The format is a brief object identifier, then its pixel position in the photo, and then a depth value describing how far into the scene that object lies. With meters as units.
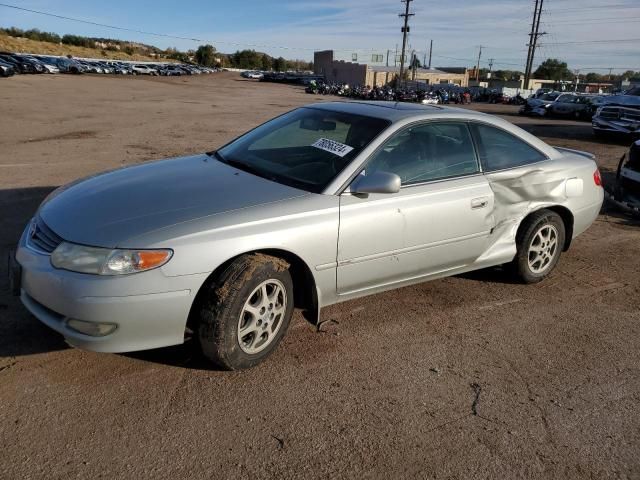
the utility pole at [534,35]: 60.38
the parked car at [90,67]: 58.81
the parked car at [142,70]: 68.12
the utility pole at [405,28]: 58.03
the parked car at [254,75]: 81.59
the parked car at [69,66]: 54.16
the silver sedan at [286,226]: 2.87
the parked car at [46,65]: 49.75
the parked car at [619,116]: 17.44
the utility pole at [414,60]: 45.92
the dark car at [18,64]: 44.91
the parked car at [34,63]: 47.93
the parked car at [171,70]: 72.12
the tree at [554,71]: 107.62
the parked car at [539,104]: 31.62
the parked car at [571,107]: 30.50
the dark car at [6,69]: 37.81
